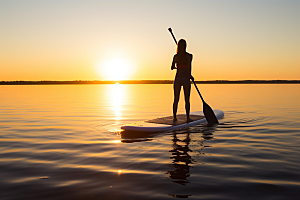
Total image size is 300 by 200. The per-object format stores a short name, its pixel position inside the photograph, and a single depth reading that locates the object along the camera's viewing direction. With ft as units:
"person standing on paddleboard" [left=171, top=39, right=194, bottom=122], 27.71
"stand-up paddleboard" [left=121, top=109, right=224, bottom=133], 25.11
